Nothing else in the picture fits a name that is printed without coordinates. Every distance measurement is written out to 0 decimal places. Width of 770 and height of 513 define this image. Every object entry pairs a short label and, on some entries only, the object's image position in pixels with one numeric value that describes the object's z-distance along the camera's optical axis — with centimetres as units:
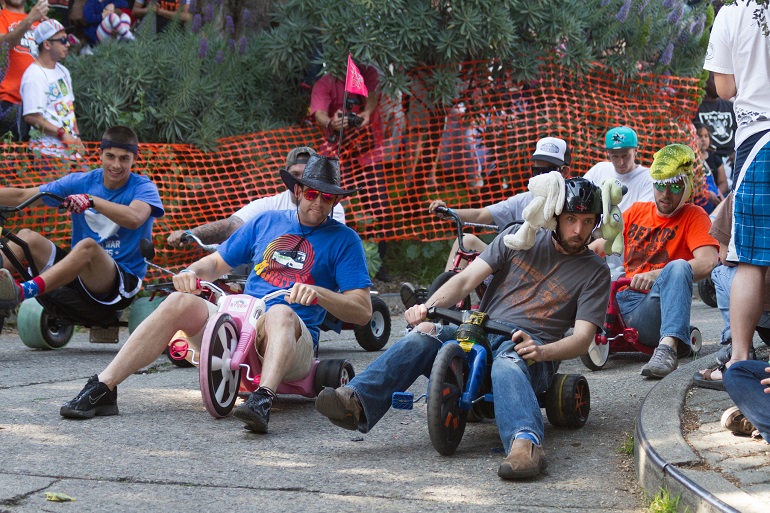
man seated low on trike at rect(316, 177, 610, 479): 922
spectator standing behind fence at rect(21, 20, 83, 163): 1933
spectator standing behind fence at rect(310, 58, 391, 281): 2155
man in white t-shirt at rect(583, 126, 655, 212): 1540
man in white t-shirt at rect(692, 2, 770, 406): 966
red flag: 1475
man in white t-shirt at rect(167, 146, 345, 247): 1545
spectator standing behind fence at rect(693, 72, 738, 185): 2579
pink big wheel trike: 1032
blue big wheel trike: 905
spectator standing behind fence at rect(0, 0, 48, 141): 1958
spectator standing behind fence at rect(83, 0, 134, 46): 2270
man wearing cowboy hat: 1059
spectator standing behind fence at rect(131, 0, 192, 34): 2364
